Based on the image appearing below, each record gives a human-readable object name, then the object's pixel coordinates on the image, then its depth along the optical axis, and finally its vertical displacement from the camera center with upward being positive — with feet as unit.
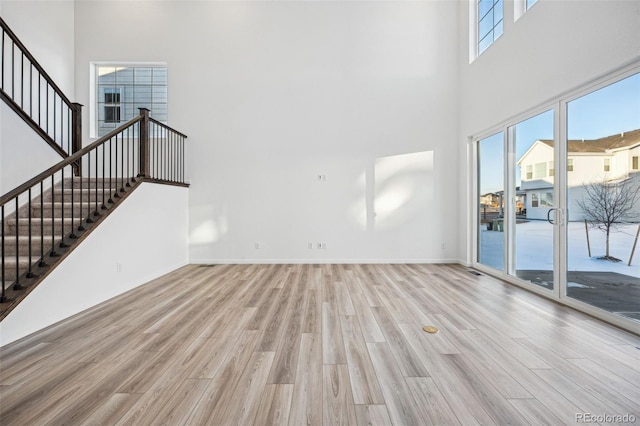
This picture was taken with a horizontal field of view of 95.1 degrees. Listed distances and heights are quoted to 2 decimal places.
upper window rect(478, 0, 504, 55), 15.05 +10.45
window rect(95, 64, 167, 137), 19.21 +7.94
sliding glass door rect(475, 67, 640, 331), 8.80 +0.51
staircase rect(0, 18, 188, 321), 9.03 +1.78
